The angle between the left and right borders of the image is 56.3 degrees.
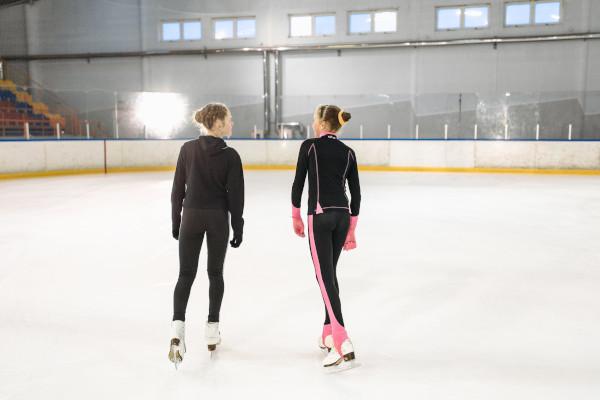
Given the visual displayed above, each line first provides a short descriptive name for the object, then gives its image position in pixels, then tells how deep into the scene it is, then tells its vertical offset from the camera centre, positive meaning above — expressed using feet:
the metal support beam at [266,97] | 60.70 +3.76
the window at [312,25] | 63.41 +12.03
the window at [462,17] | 59.26 +12.00
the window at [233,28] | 65.87 +12.21
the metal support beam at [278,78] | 62.18 +6.14
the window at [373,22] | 62.08 +12.09
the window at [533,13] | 57.36 +12.00
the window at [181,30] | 66.80 +12.10
